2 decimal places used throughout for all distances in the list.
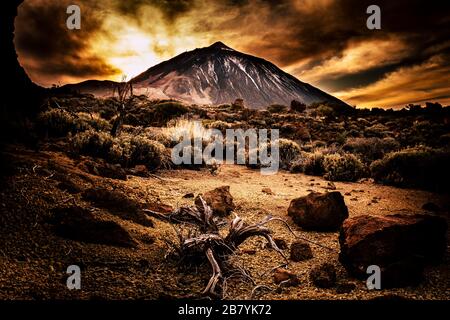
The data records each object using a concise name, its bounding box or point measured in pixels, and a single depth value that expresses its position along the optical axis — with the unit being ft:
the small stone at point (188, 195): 15.16
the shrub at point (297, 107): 108.58
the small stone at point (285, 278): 7.80
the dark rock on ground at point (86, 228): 8.57
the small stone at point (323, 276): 7.70
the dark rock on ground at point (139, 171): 18.23
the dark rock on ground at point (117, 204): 10.63
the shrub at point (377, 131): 51.72
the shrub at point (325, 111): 90.49
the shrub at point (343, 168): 23.81
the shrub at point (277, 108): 103.91
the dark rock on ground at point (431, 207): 15.39
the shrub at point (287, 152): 28.66
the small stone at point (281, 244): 10.18
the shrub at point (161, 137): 29.84
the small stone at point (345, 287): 7.40
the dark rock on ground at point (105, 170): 14.59
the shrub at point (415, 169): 20.97
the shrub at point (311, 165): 26.55
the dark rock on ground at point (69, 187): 10.77
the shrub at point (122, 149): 19.29
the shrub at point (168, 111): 59.82
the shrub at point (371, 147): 34.86
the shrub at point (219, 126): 47.76
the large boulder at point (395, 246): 7.49
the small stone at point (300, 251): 9.35
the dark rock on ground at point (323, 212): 11.96
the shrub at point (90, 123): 22.95
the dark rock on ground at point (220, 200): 13.17
